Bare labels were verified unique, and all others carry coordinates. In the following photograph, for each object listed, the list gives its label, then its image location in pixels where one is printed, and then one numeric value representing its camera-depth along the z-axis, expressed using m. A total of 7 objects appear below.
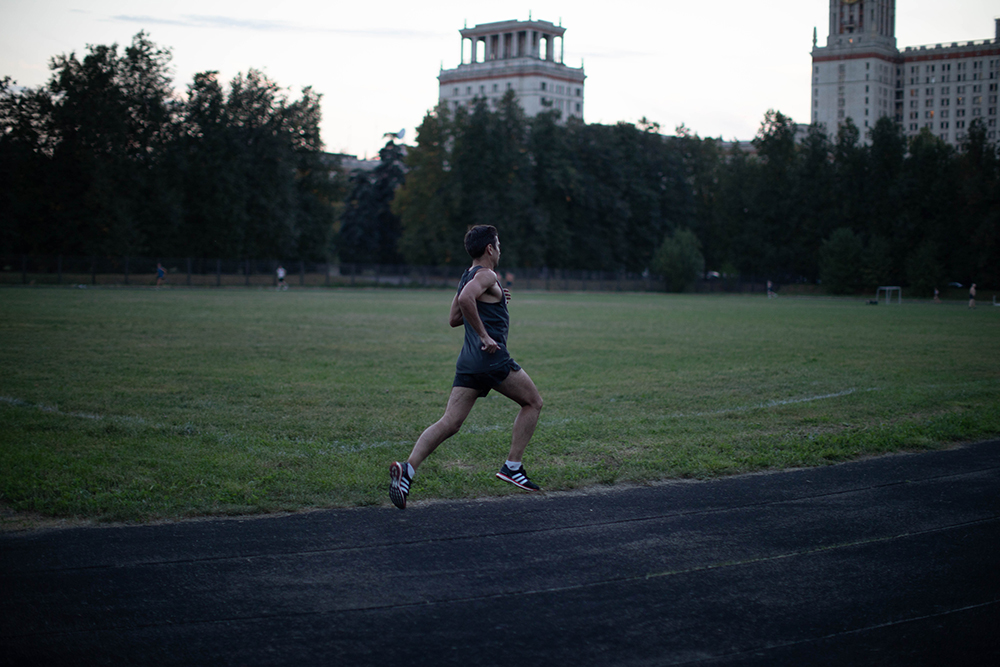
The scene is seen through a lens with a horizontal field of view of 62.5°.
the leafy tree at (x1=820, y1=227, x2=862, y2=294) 72.69
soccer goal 62.99
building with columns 164.00
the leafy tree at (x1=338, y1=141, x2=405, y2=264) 96.75
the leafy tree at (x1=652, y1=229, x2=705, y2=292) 77.81
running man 6.16
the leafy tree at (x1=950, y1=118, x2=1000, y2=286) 65.50
